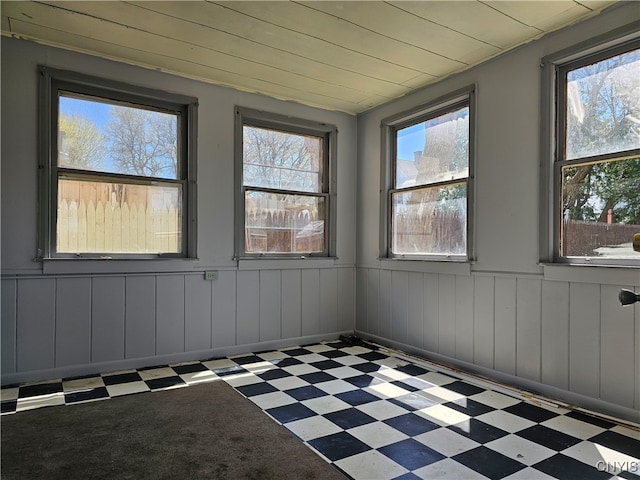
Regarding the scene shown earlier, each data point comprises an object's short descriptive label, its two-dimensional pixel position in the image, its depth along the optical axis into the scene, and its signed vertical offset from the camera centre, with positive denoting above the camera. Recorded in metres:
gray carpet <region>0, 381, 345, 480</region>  1.97 -1.09
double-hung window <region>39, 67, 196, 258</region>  3.29 +0.59
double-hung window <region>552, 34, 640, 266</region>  2.61 +0.55
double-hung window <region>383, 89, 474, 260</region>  3.69 +0.58
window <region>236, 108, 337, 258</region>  4.18 +0.57
